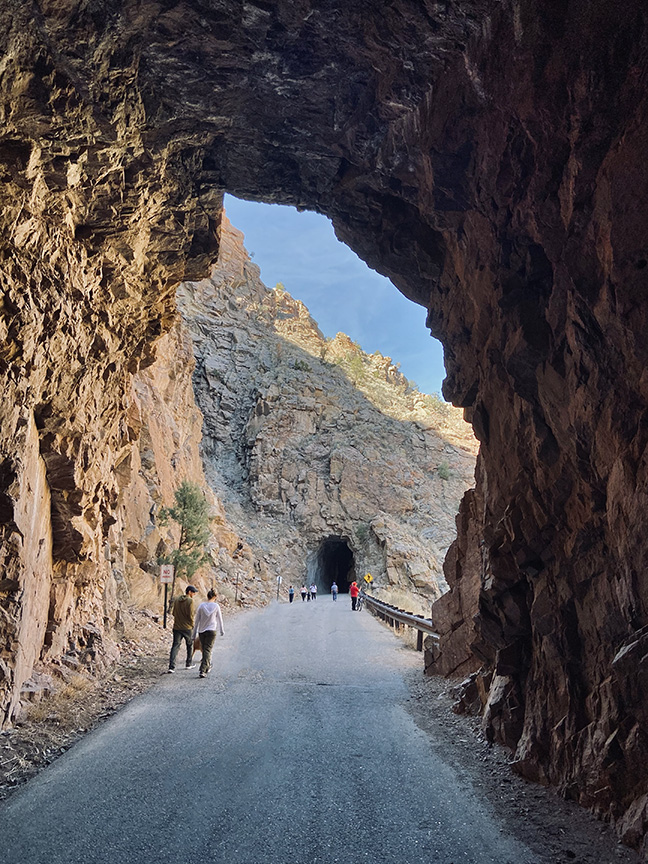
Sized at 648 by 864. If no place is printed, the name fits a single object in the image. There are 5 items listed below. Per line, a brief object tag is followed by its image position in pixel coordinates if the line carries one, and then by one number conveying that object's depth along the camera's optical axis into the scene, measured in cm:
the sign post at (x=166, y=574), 1390
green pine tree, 1691
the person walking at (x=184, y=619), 1043
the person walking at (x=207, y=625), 995
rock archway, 419
